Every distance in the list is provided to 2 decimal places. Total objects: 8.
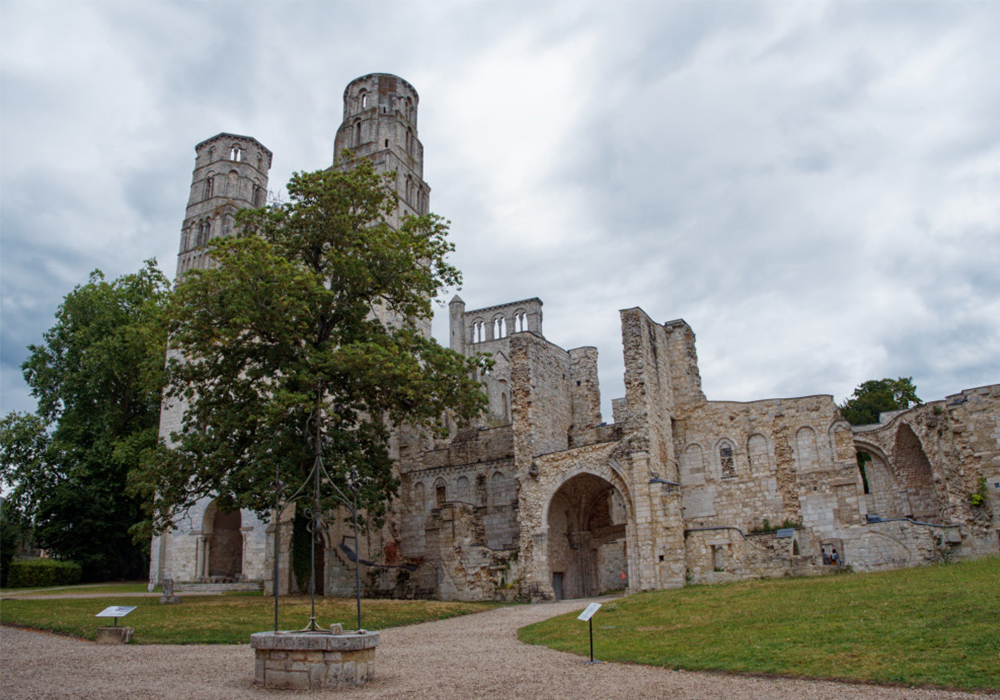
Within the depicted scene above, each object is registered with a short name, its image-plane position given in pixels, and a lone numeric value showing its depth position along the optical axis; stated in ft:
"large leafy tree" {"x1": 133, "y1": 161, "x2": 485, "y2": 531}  63.82
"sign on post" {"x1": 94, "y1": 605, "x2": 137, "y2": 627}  42.99
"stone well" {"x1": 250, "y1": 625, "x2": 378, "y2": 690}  29.14
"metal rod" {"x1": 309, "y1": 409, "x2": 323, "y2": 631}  33.99
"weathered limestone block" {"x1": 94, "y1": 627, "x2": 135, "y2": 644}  42.24
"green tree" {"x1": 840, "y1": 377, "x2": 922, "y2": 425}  145.07
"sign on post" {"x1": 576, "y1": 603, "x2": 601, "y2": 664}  33.50
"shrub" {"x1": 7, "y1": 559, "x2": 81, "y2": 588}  102.78
